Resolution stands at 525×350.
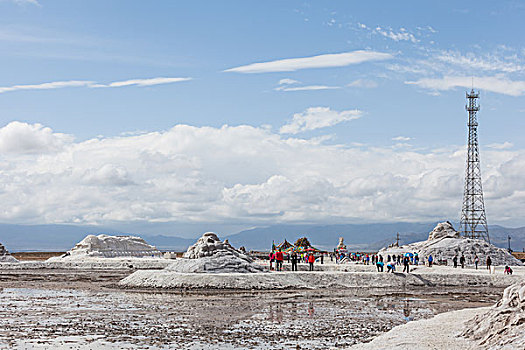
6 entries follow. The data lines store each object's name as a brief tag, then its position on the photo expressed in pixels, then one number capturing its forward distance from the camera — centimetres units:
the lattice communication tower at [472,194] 7675
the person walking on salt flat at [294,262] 4464
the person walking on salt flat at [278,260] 4375
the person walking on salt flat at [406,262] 4542
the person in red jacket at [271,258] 4441
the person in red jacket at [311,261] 4591
